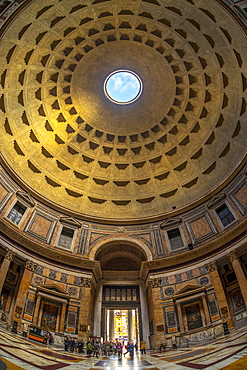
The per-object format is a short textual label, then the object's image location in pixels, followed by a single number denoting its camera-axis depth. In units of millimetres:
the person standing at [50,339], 17056
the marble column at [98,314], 23719
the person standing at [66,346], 15939
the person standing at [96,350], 16762
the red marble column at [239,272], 18500
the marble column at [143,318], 23338
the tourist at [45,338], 16991
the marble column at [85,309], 19930
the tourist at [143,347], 17531
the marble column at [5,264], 18898
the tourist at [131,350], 15347
